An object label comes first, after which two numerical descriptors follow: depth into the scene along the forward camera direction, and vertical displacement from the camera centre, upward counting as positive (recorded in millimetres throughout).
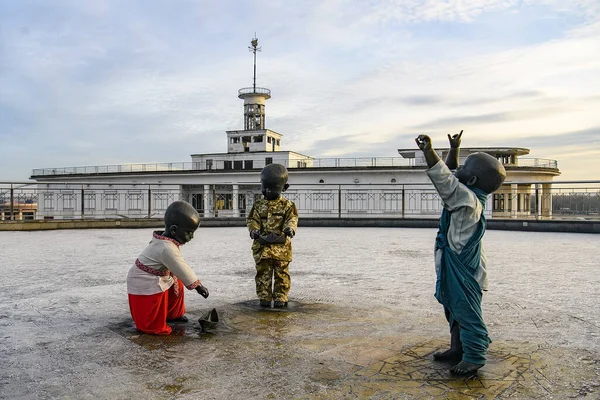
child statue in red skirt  3764 -590
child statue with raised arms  2883 -299
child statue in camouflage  4664 -335
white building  37344 +2297
